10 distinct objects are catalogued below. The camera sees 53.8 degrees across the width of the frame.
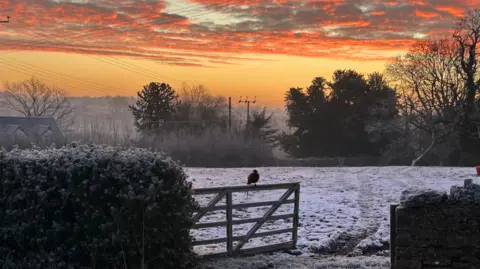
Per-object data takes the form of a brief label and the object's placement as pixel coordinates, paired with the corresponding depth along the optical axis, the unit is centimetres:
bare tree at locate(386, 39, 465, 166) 3822
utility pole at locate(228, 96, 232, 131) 5669
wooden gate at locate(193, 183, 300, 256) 816
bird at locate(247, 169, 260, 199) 1299
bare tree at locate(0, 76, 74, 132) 7338
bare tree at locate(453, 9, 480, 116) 3594
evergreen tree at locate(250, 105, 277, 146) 5702
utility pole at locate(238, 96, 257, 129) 5991
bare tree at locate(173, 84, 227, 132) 5838
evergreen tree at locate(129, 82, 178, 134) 5725
